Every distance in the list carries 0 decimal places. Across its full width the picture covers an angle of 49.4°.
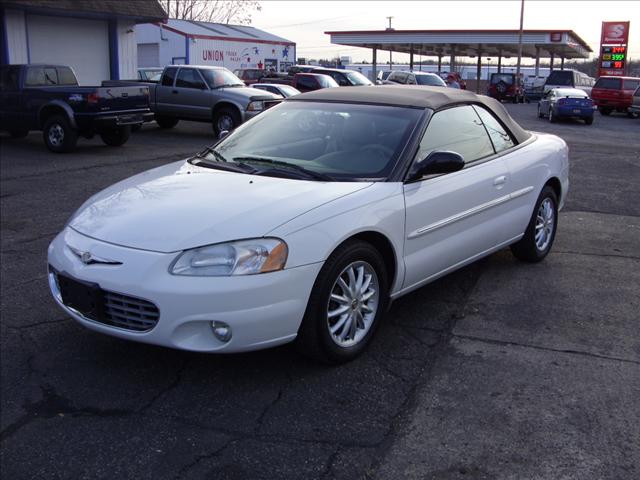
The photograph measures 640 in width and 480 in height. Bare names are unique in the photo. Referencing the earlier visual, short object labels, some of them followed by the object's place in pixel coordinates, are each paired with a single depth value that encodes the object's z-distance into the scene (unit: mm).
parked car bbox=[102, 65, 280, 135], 16969
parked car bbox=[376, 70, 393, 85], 36569
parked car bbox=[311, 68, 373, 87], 24172
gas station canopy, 47031
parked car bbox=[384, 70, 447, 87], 30359
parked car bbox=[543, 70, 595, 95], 36291
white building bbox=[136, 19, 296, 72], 38000
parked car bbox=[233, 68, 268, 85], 30969
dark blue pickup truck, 13375
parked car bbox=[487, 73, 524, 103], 39812
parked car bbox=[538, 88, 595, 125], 24438
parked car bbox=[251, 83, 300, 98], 20078
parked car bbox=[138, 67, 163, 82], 21414
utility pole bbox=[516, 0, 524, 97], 44219
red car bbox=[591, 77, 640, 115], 30286
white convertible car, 3520
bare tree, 57156
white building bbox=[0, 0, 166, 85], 18094
